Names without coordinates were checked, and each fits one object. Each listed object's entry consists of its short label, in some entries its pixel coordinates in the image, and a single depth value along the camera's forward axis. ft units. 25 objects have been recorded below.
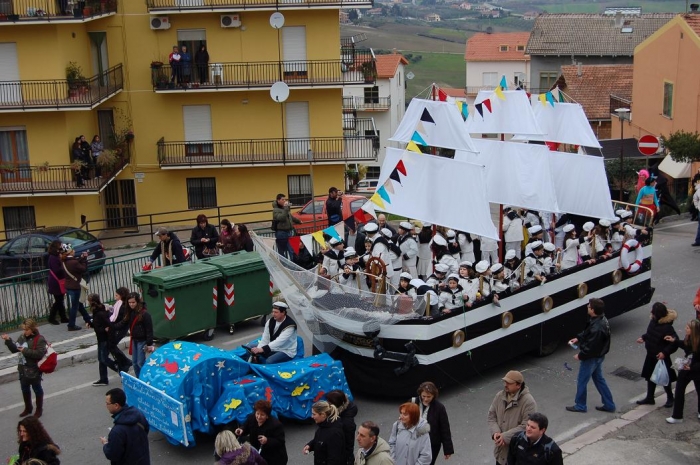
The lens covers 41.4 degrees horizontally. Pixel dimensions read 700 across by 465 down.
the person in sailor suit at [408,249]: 55.06
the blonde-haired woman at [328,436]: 31.04
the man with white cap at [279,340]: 42.04
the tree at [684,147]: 88.28
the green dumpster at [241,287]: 53.98
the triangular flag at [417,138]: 53.06
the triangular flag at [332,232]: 54.11
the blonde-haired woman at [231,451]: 29.14
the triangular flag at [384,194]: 52.90
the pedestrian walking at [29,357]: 42.42
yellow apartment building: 100.63
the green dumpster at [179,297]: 51.03
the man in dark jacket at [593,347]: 40.55
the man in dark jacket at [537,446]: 28.86
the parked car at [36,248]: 78.89
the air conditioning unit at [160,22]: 107.69
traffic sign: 81.05
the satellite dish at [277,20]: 105.34
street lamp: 79.17
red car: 77.66
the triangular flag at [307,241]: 55.88
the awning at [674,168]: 104.17
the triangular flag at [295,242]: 56.18
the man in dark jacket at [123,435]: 31.96
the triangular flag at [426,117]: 52.85
